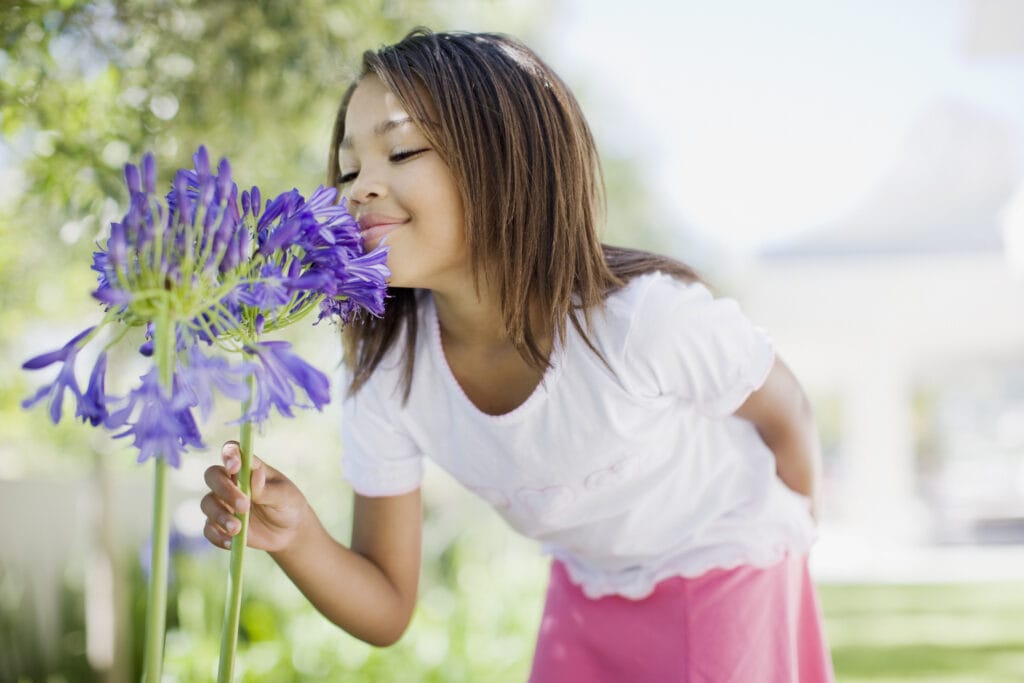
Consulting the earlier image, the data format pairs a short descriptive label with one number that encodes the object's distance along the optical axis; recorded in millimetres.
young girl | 1688
